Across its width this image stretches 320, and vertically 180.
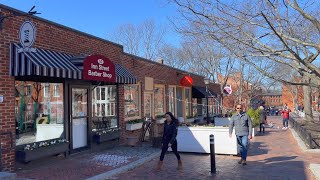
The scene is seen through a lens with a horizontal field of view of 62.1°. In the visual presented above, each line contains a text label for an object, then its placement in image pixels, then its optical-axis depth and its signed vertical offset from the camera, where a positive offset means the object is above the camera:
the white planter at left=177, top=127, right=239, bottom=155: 8.50 -1.25
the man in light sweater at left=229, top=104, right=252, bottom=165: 7.34 -0.80
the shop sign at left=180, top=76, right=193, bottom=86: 15.90 +1.28
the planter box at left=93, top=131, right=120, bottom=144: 8.66 -1.13
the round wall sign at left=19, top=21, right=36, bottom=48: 6.17 +1.65
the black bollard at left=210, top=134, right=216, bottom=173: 6.41 -1.37
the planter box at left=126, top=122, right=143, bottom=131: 10.35 -0.94
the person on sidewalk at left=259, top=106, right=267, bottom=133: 15.12 -0.98
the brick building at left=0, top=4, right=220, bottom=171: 6.23 +0.49
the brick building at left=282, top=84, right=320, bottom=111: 46.56 +0.54
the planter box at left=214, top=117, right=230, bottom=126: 14.99 -1.10
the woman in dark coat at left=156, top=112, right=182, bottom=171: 6.78 -0.82
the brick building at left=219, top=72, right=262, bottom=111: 27.94 +0.67
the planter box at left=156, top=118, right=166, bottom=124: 12.91 -0.91
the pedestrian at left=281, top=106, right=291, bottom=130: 17.44 -1.12
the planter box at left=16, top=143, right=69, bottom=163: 6.26 -1.20
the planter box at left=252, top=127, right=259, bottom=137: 14.14 -1.72
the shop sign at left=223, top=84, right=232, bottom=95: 17.22 +0.75
